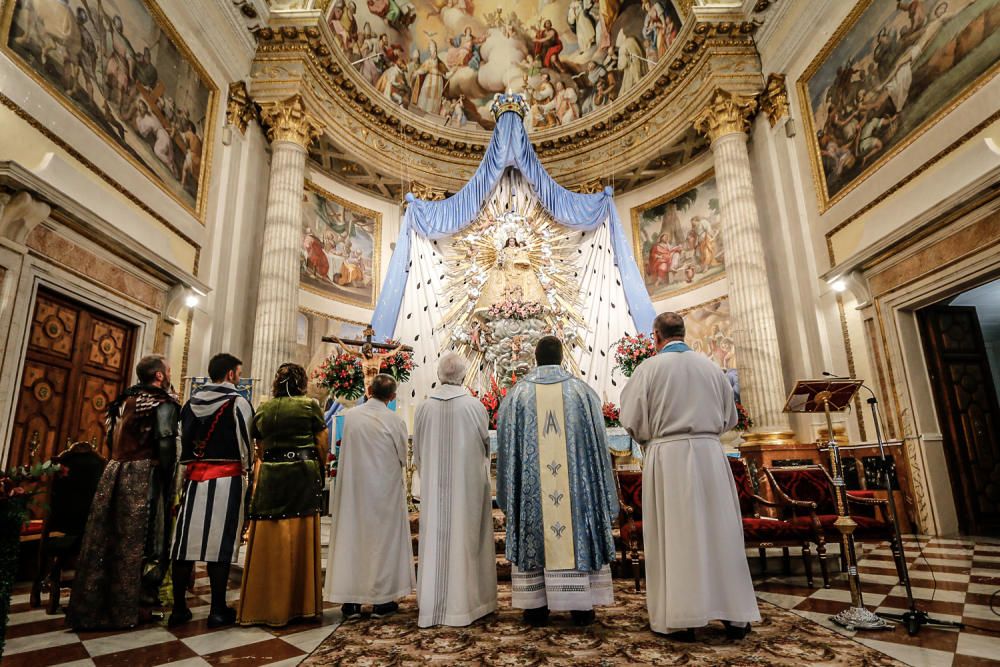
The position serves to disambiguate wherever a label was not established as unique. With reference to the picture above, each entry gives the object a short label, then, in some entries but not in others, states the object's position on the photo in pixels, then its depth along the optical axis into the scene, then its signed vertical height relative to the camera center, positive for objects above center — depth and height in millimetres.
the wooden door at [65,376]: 4711 +935
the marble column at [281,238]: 7551 +3333
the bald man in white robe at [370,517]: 2979 -253
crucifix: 6109 +1249
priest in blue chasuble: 2732 -135
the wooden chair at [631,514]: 3623 -348
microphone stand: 2424 -701
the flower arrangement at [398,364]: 6113 +1146
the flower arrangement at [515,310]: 7375 +2031
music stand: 2521 -39
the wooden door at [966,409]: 5840 +477
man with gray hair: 2777 -196
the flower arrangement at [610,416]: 6266 +527
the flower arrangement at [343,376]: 6160 +1027
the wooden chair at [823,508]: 3531 -348
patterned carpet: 2152 -752
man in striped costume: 2840 -57
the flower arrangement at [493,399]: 6207 +750
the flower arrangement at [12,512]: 1760 -103
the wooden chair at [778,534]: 3580 -475
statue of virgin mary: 7965 +2646
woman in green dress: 2814 -209
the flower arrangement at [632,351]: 6797 +1355
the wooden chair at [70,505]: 3428 -169
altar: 7551 +2729
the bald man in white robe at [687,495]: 2402 -150
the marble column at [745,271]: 7293 +2600
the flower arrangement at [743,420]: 6945 +498
